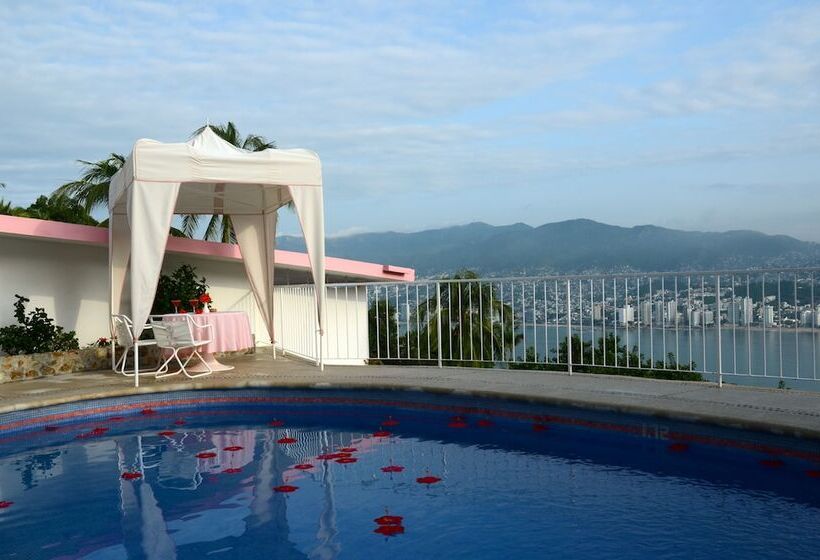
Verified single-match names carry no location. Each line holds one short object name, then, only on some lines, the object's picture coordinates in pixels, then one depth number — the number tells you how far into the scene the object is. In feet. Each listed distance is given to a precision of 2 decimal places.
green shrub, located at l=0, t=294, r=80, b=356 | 28.86
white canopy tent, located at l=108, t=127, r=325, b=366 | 25.04
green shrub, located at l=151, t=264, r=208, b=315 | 33.45
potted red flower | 30.71
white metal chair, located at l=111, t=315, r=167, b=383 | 27.63
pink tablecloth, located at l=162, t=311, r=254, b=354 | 29.32
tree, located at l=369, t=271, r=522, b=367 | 26.37
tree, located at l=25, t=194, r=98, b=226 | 70.08
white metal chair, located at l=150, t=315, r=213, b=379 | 27.04
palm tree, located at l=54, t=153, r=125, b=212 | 69.21
